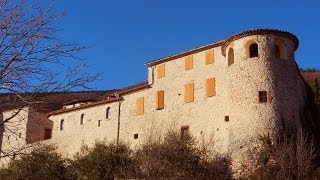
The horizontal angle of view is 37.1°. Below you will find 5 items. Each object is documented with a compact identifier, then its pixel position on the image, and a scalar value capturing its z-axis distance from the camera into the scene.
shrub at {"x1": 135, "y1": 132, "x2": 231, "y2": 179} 26.64
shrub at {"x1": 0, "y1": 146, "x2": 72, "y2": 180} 30.44
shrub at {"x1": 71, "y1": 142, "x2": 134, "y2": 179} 28.91
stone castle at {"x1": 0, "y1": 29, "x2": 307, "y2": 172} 28.19
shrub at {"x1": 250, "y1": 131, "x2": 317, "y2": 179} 25.45
